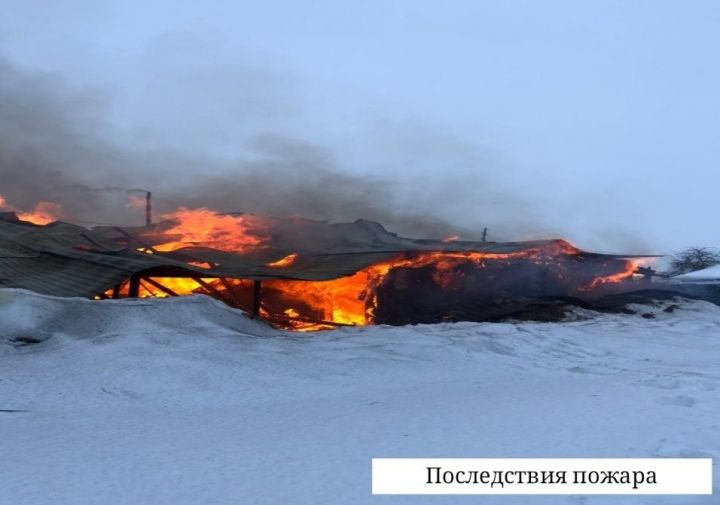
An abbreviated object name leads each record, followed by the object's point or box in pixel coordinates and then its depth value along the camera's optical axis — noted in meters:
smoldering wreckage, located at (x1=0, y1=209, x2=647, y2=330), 10.47
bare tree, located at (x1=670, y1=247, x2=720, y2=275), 40.56
